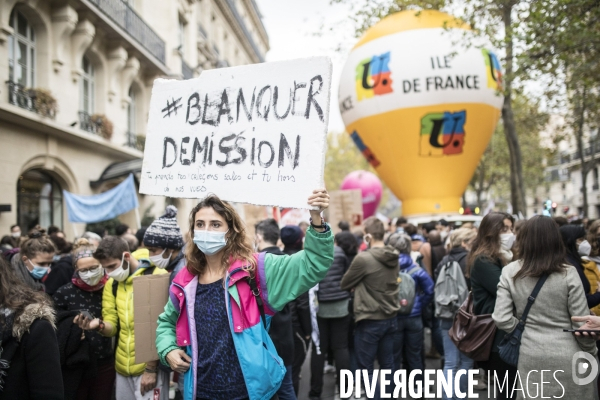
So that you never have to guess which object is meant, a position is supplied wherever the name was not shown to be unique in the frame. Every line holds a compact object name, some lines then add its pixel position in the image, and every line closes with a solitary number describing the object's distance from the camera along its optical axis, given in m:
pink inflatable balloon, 25.00
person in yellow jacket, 3.76
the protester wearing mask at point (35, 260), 4.40
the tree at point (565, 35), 8.56
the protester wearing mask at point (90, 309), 3.71
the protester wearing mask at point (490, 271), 4.05
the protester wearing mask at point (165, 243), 3.84
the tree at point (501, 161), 31.16
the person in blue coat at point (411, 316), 5.76
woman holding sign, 2.54
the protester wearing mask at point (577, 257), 4.18
